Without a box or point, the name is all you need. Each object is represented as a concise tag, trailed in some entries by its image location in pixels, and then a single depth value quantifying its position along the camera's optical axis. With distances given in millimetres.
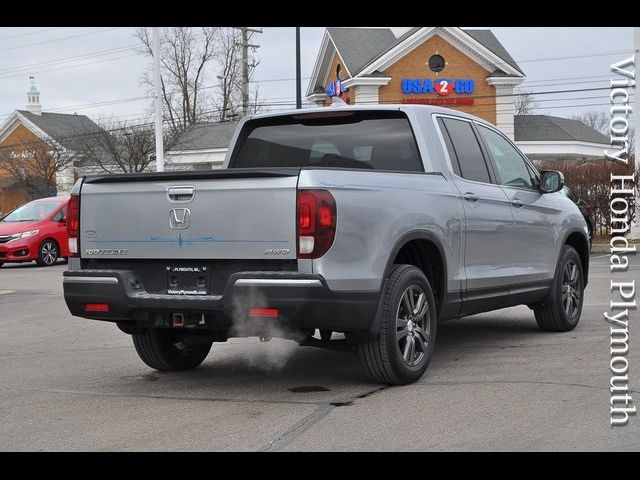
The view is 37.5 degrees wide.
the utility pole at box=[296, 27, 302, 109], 31519
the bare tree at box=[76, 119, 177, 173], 40688
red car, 20797
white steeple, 69500
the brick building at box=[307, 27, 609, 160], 46688
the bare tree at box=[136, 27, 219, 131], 68688
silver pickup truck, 5848
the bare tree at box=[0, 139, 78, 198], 52062
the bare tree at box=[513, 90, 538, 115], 73806
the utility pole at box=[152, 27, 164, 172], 26511
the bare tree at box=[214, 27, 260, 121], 66938
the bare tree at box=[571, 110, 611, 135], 82775
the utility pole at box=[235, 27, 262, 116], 44125
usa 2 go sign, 46906
